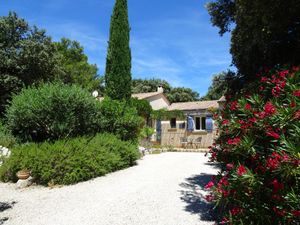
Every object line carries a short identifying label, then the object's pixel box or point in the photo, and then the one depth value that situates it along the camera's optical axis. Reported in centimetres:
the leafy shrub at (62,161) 885
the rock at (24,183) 872
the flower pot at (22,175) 888
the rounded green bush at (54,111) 1071
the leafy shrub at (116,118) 1298
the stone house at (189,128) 2459
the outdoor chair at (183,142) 2510
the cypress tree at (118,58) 1418
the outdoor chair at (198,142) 2459
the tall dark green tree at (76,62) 3550
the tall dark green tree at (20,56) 2044
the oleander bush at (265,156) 343
